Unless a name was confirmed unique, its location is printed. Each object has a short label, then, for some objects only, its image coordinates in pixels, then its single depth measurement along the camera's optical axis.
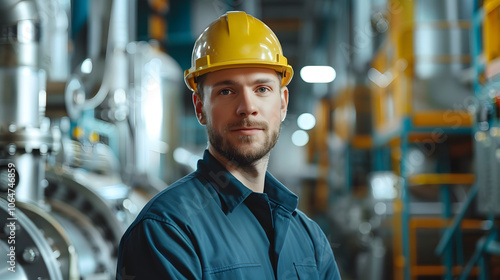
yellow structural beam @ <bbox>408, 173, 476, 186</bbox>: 5.61
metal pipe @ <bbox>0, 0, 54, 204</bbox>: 1.90
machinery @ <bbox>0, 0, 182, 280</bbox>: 1.81
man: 1.38
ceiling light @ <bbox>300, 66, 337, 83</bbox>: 12.41
